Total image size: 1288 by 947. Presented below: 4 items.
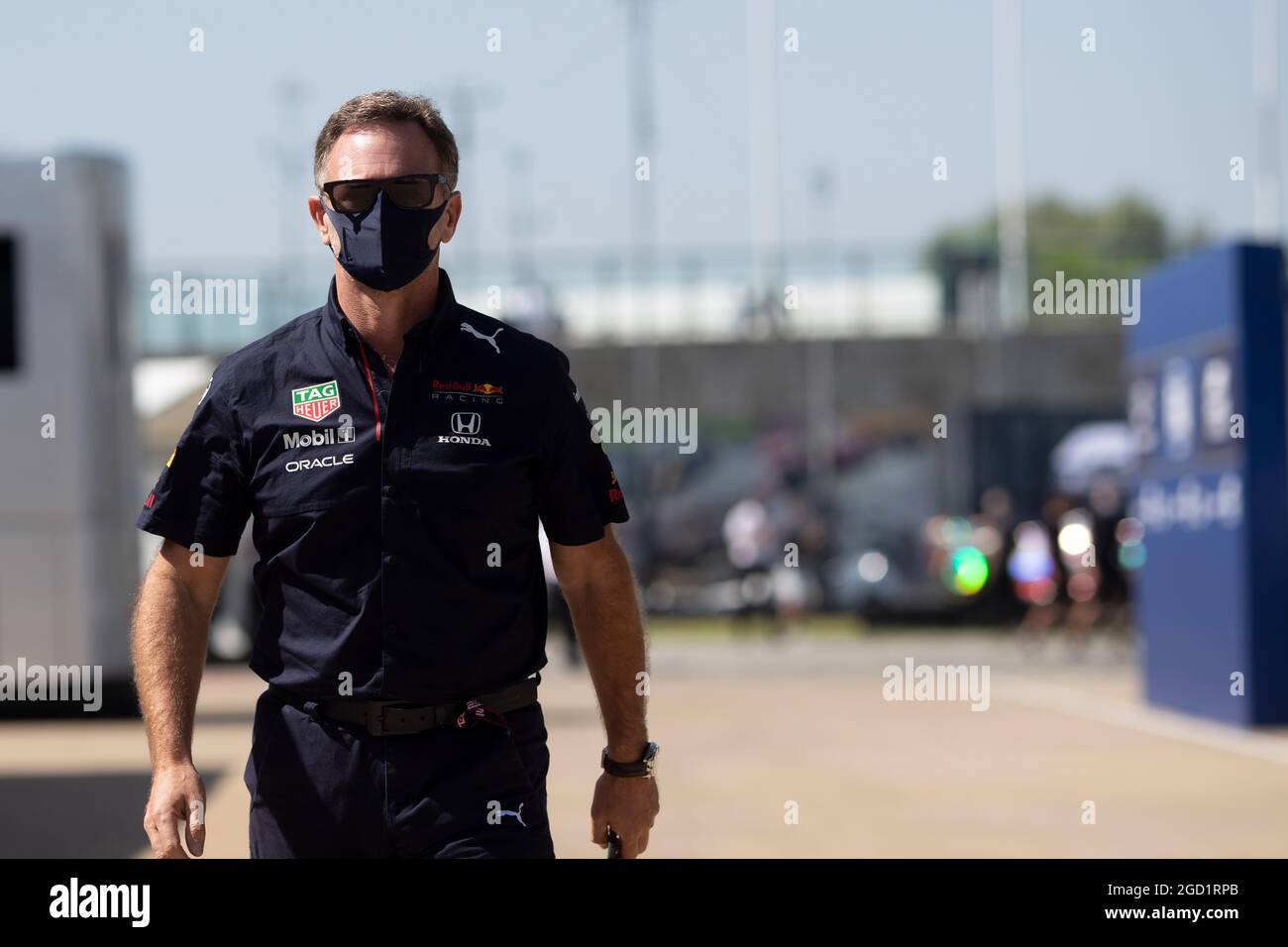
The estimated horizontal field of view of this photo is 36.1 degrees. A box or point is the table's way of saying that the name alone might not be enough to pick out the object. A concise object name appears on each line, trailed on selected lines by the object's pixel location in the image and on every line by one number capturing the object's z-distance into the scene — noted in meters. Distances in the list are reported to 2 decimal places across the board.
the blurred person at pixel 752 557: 24.50
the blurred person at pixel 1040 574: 22.64
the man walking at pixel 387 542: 3.43
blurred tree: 32.41
